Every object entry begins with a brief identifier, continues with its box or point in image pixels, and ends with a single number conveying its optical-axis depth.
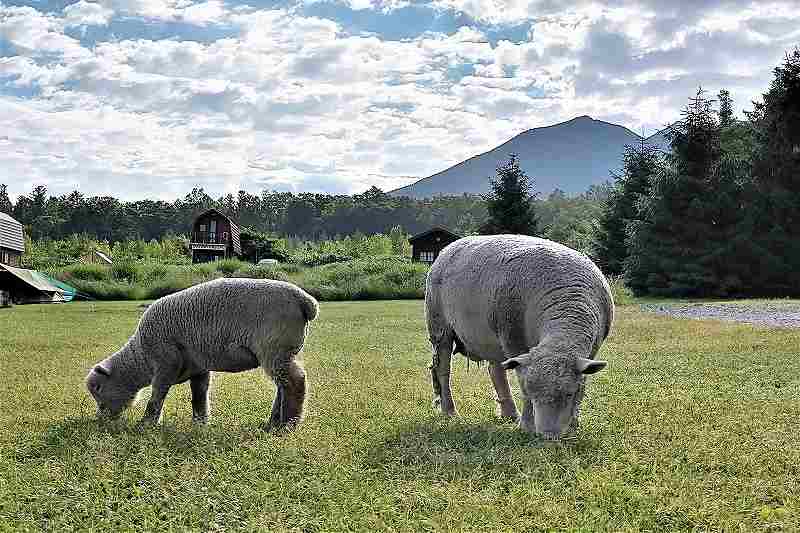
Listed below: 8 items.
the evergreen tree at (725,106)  56.44
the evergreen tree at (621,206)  49.72
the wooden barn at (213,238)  75.38
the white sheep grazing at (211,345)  8.78
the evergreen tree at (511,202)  49.72
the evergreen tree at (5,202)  106.91
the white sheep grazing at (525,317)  7.00
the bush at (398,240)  90.25
